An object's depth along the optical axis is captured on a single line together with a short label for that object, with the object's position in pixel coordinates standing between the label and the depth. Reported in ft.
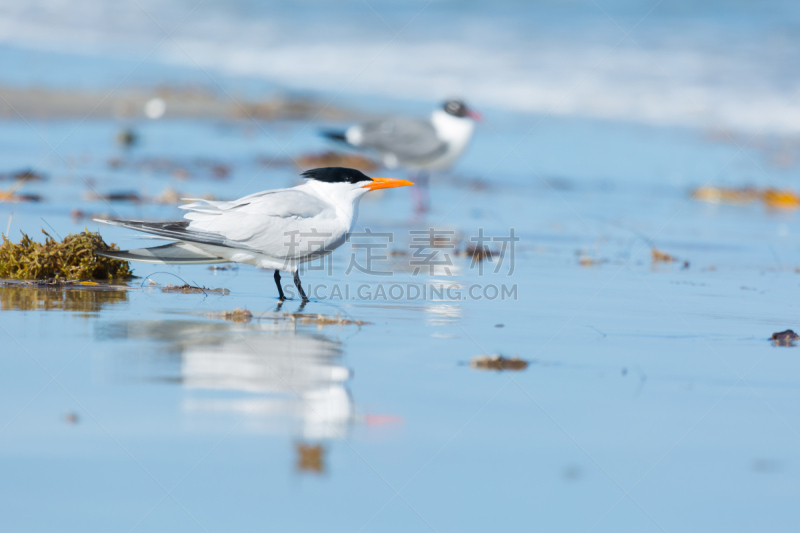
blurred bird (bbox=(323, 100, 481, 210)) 64.69
